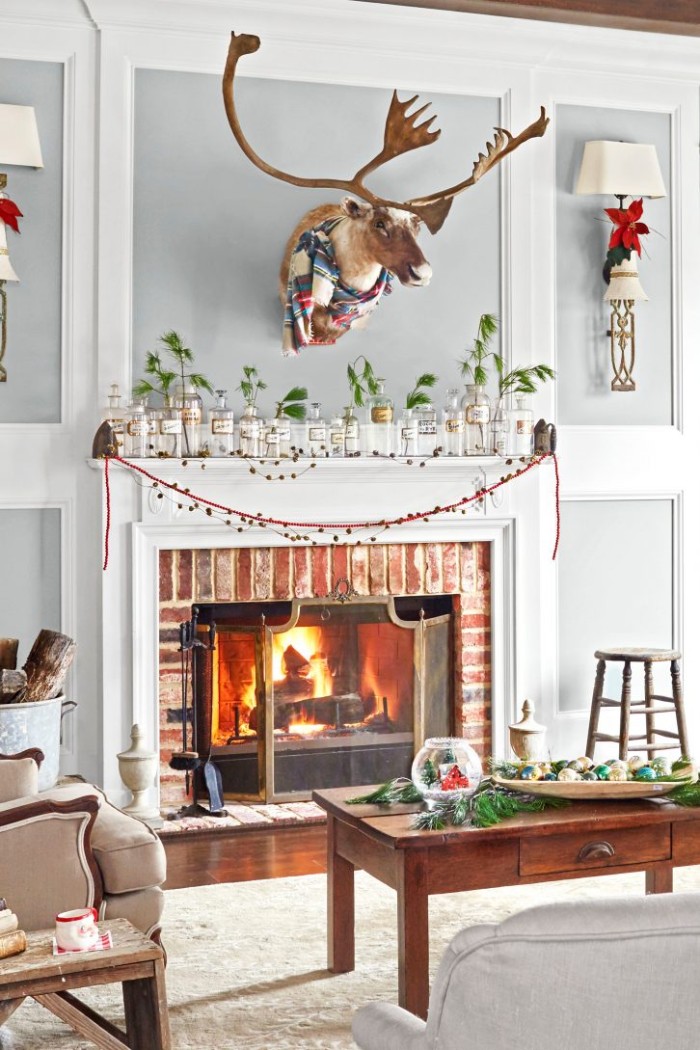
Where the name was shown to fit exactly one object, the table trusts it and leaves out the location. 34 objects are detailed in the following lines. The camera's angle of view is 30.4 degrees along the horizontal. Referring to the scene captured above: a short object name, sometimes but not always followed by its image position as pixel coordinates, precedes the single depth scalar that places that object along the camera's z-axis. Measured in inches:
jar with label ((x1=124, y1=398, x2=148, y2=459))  190.7
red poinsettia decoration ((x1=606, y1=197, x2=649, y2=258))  215.9
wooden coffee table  119.0
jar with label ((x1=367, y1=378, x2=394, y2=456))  203.2
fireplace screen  207.9
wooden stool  204.7
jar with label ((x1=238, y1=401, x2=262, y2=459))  197.2
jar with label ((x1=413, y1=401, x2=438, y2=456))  205.2
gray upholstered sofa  57.2
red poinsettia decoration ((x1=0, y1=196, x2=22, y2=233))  188.2
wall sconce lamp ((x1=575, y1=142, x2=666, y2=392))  214.4
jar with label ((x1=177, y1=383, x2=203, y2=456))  193.5
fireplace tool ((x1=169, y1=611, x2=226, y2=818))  199.2
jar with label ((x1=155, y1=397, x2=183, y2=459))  192.5
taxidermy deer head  196.7
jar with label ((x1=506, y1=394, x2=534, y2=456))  210.1
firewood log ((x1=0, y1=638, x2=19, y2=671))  181.2
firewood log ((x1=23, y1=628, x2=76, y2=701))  171.2
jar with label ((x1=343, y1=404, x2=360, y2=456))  202.1
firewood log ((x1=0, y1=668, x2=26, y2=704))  169.5
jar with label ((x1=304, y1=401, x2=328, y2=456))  199.8
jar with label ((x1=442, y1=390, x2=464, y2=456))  206.7
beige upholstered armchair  114.6
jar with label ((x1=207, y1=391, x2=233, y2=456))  195.2
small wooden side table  96.9
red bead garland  193.3
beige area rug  122.1
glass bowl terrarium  126.9
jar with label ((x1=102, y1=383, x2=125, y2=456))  191.3
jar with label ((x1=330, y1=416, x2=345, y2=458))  201.9
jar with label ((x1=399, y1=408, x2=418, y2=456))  204.2
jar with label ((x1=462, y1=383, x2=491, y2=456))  207.3
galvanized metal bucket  164.6
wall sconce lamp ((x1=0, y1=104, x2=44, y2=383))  186.9
